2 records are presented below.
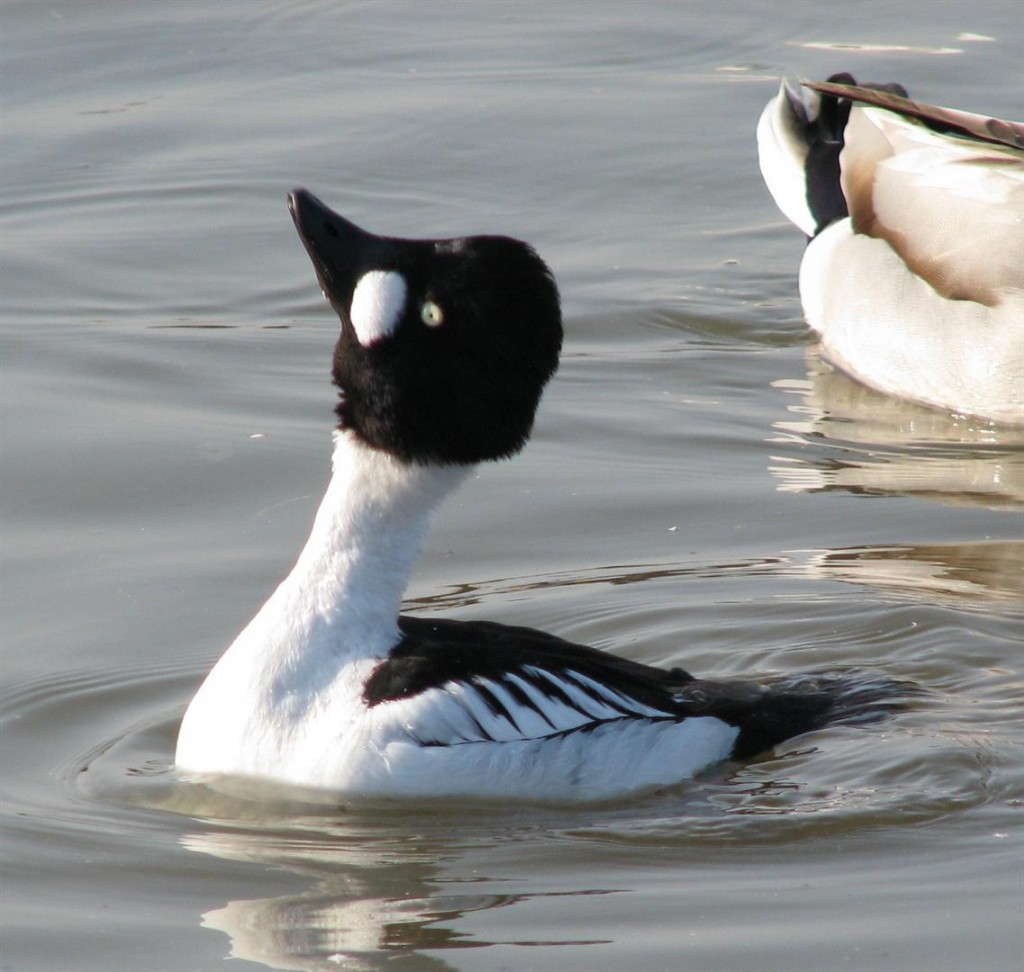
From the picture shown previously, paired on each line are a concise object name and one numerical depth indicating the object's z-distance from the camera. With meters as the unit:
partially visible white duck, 19.58
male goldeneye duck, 11.62
